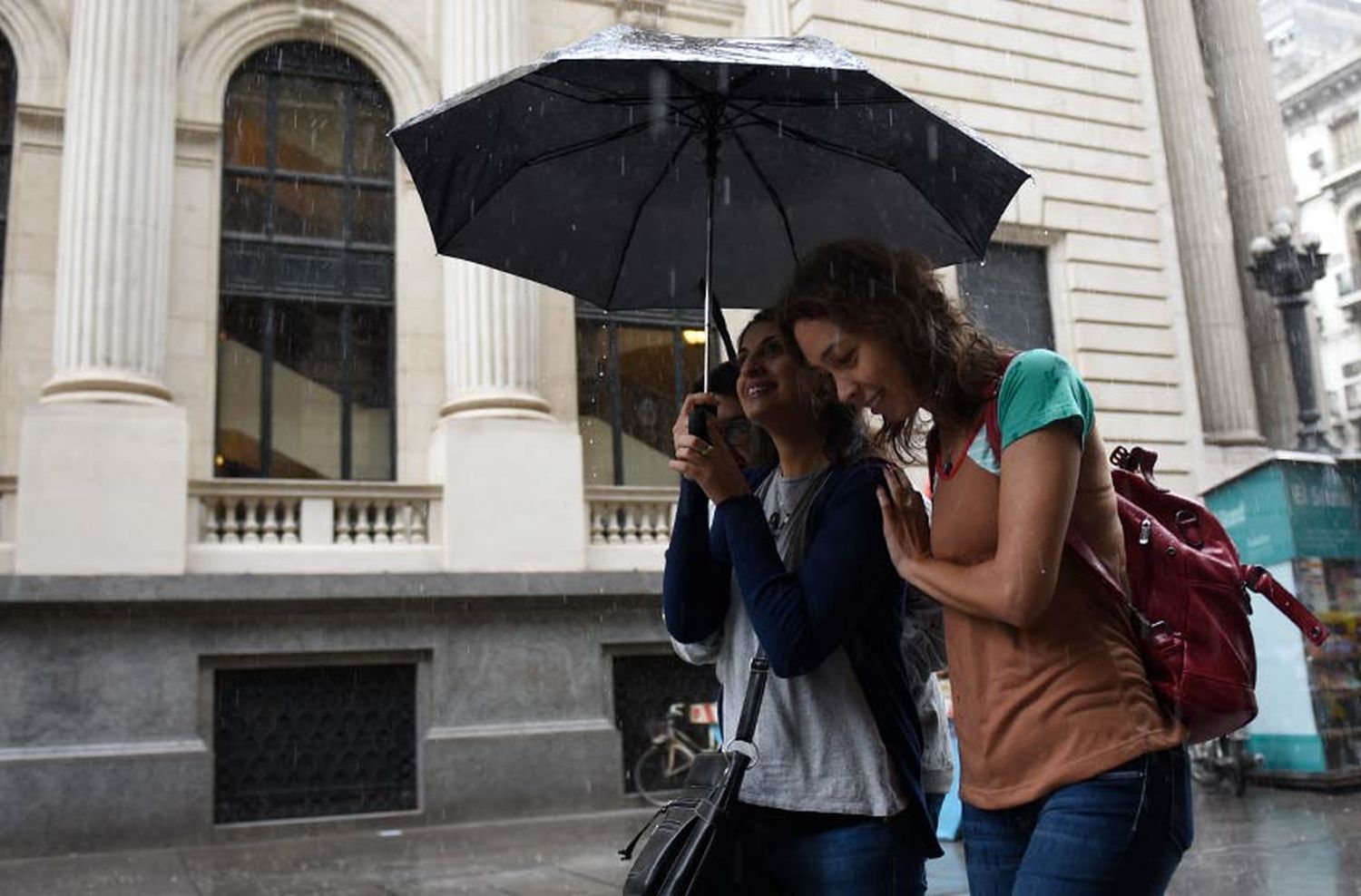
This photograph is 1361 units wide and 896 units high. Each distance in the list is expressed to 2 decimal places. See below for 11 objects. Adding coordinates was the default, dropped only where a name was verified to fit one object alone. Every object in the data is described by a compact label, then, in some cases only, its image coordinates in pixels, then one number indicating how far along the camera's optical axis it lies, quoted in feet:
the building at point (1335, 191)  189.88
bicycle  41.42
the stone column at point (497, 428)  42.22
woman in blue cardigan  7.95
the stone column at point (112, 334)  37.86
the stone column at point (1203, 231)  60.64
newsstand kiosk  36.11
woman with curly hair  6.91
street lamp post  47.93
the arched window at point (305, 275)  45.37
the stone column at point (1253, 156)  65.87
